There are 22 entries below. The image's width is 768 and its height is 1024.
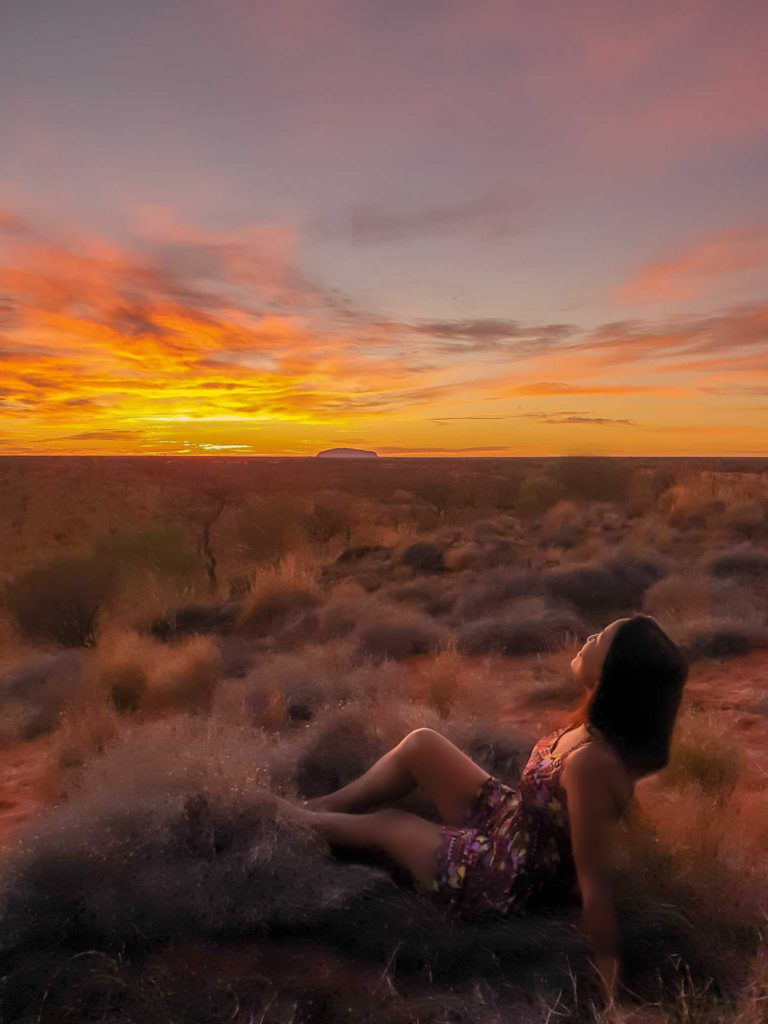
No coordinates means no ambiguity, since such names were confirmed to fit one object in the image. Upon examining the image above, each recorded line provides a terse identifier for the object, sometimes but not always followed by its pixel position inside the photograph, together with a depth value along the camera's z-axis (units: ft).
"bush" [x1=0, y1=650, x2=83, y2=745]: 21.88
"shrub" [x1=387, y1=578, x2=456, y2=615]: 35.58
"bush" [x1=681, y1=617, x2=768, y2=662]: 26.30
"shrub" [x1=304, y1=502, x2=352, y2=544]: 61.82
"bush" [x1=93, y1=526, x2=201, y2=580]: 40.01
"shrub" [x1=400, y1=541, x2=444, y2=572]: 47.88
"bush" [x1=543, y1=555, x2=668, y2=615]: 34.27
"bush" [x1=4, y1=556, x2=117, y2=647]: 32.71
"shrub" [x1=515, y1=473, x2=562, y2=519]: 82.89
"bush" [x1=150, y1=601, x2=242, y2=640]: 32.48
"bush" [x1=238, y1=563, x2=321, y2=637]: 33.14
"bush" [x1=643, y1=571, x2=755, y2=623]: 29.91
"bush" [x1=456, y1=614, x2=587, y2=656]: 28.27
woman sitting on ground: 8.71
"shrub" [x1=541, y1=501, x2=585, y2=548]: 57.31
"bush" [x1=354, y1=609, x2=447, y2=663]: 27.61
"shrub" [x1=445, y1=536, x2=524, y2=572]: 45.88
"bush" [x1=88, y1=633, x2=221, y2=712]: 22.80
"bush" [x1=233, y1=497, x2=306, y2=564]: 54.49
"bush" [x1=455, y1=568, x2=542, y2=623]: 33.47
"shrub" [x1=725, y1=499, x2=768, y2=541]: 54.60
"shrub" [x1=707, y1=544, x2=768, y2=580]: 38.59
